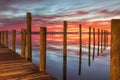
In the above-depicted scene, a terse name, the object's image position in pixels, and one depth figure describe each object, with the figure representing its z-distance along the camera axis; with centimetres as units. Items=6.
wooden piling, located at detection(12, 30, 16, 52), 1284
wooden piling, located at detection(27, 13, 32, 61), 985
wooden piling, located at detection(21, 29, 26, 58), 1078
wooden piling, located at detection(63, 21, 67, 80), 1434
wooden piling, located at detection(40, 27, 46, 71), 739
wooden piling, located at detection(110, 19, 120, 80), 369
